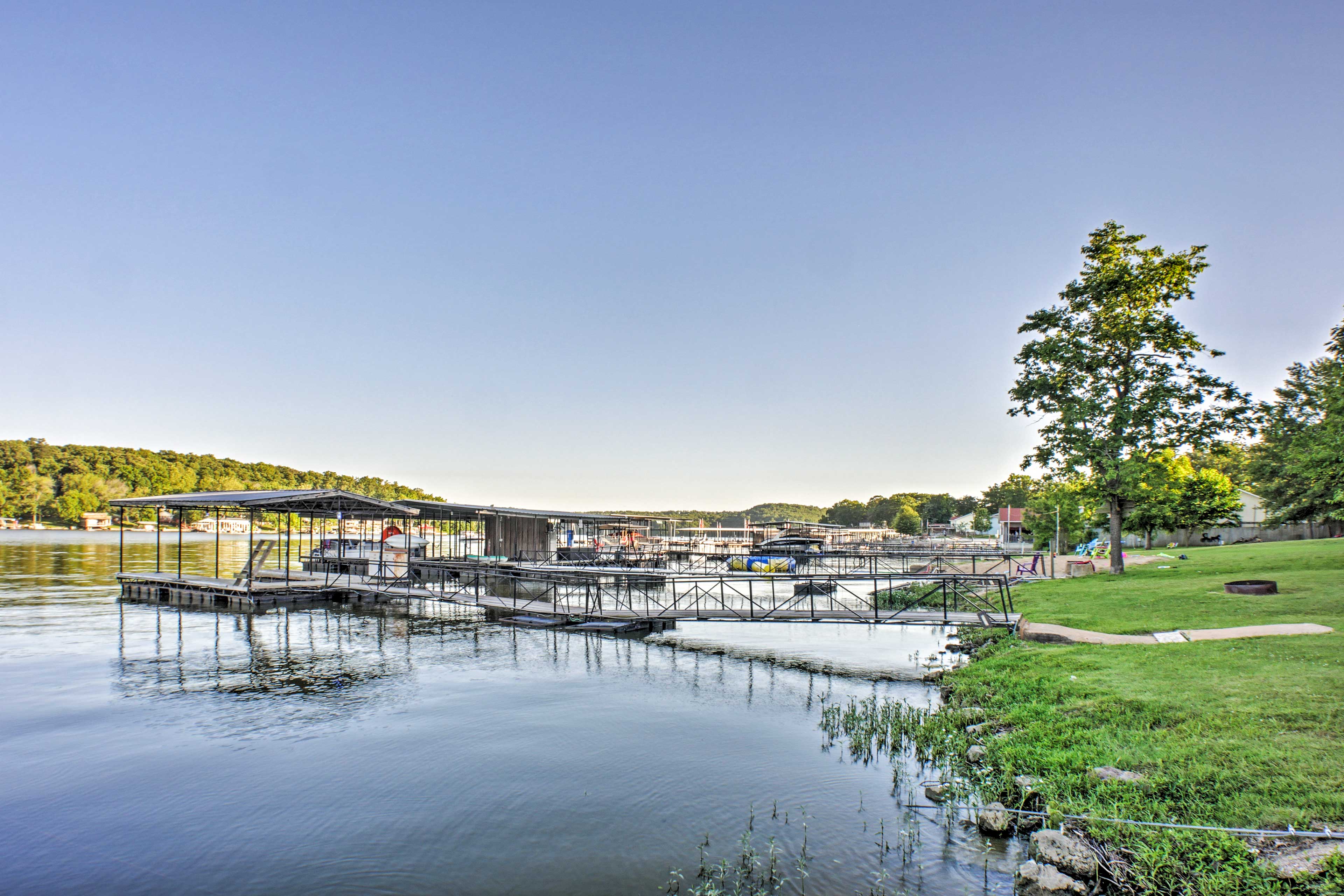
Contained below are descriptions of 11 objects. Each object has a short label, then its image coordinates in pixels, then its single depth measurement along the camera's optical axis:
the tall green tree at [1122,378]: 27.86
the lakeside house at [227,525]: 144.62
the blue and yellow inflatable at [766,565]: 42.03
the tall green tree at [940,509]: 145.15
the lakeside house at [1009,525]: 83.81
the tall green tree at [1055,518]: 48.28
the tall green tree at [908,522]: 132.62
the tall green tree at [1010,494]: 118.44
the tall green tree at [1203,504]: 43.03
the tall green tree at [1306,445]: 19.09
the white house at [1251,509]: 60.84
